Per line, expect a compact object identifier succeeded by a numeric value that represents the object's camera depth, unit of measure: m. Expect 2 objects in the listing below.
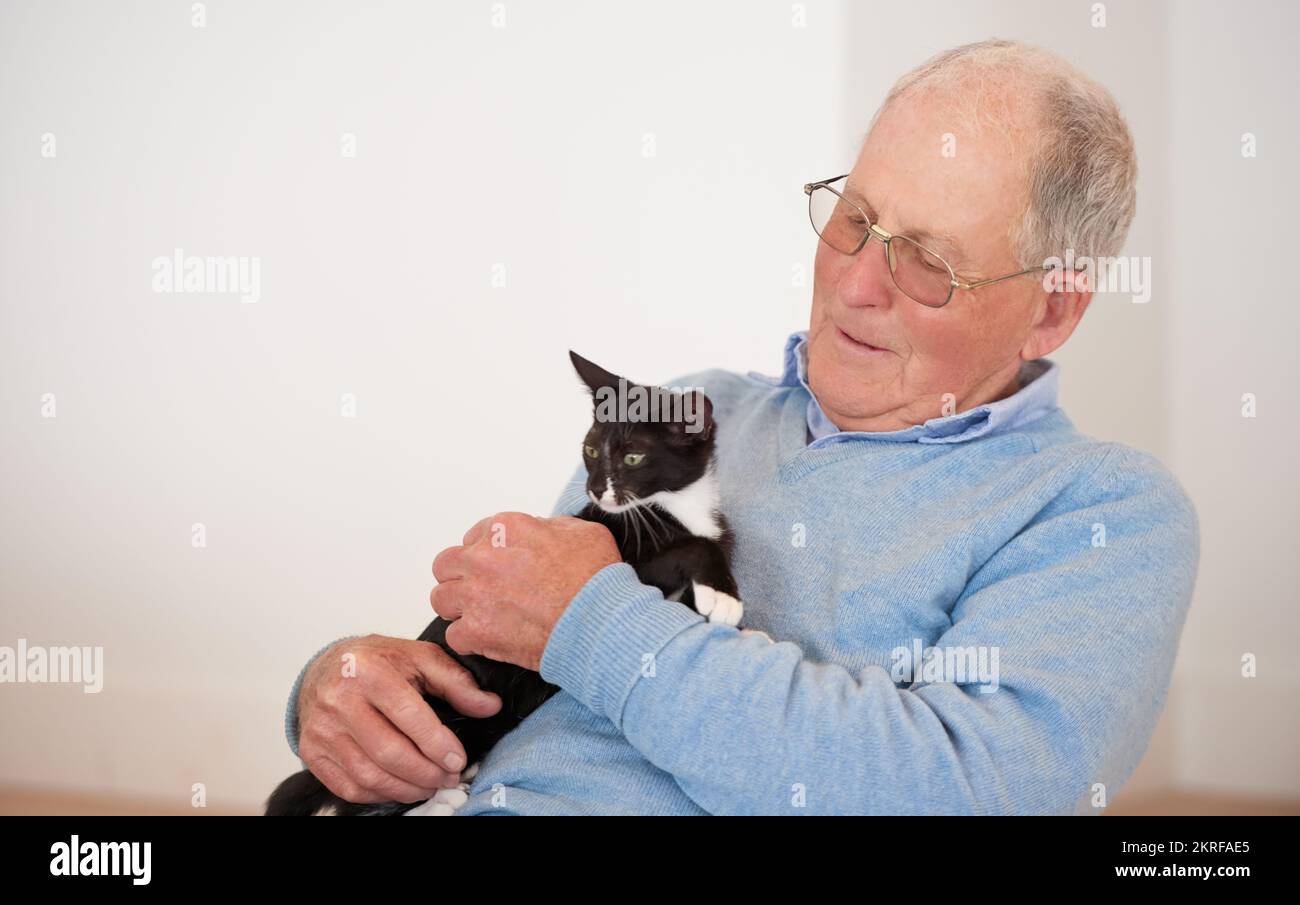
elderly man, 1.11
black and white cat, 1.44
